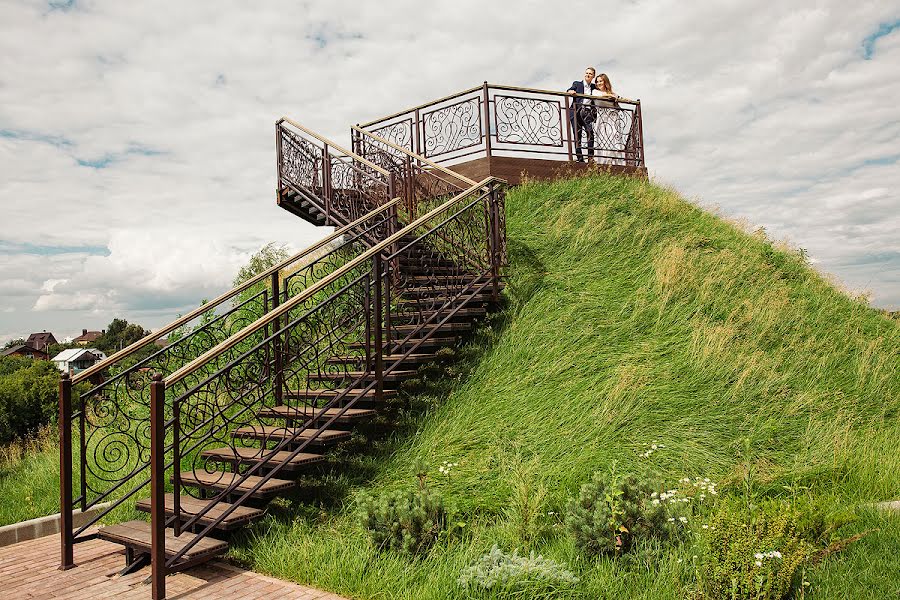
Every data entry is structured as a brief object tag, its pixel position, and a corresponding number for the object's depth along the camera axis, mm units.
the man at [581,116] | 12617
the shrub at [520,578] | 4125
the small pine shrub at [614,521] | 4508
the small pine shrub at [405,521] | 4848
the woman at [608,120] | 12945
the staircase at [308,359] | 5223
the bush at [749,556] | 3703
